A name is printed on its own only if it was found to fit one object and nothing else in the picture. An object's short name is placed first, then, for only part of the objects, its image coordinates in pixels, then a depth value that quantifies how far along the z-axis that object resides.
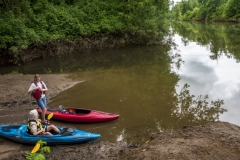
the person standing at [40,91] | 7.38
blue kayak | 6.40
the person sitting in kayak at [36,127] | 6.31
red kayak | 8.05
